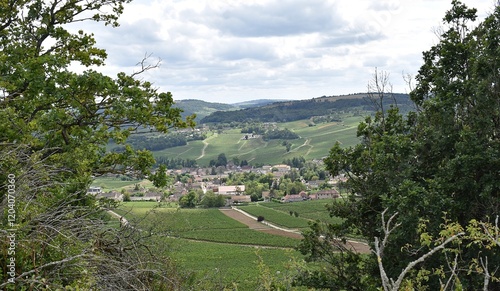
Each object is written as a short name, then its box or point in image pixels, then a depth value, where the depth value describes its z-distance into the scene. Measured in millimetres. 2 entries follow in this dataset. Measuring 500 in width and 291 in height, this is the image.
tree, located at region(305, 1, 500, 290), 10023
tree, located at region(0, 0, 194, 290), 5012
